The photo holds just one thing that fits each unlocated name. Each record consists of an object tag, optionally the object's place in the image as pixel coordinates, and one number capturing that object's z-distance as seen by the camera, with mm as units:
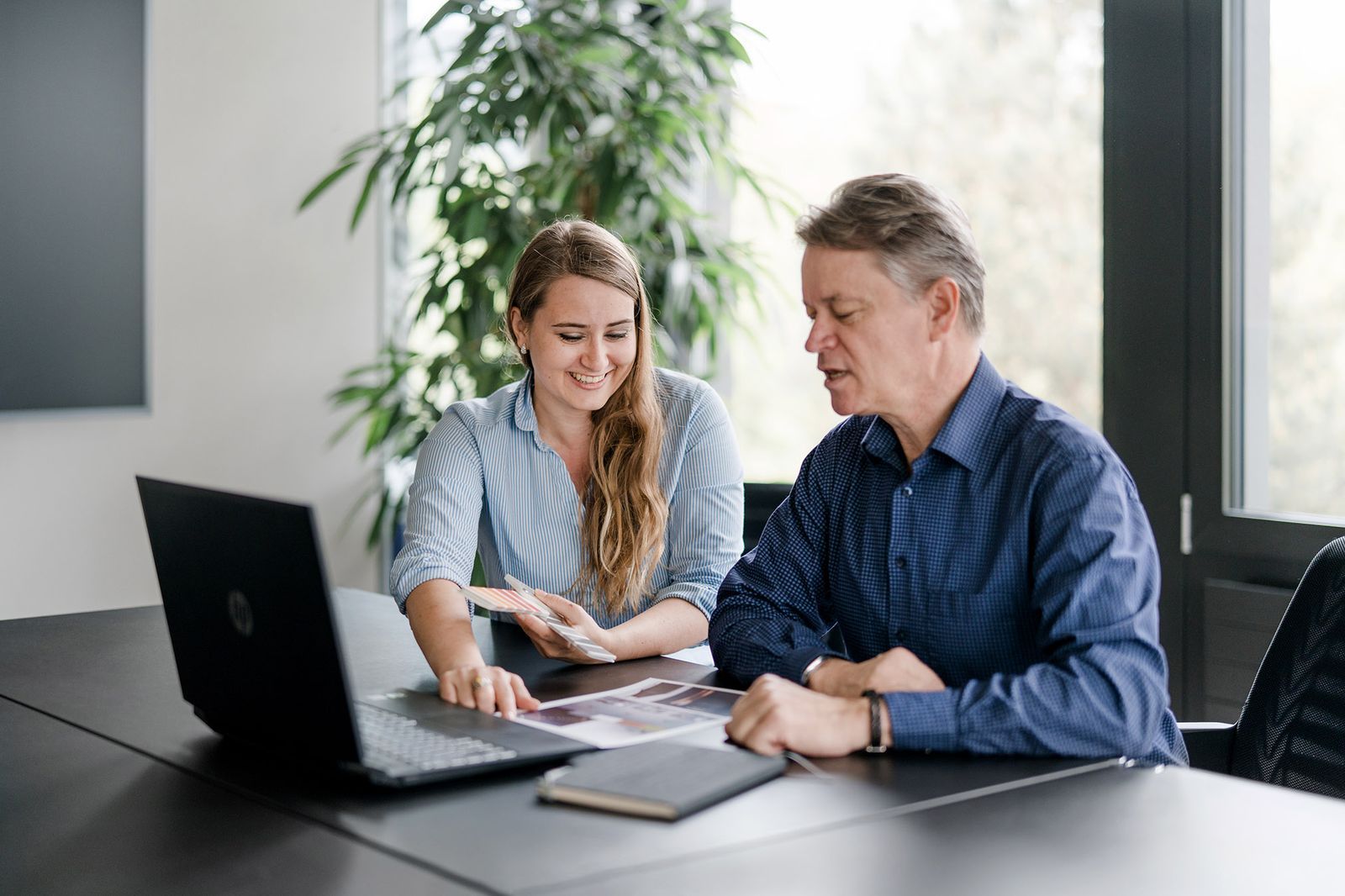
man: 1406
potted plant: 3479
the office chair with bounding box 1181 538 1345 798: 1696
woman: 2186
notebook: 1219
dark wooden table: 1086
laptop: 1219
